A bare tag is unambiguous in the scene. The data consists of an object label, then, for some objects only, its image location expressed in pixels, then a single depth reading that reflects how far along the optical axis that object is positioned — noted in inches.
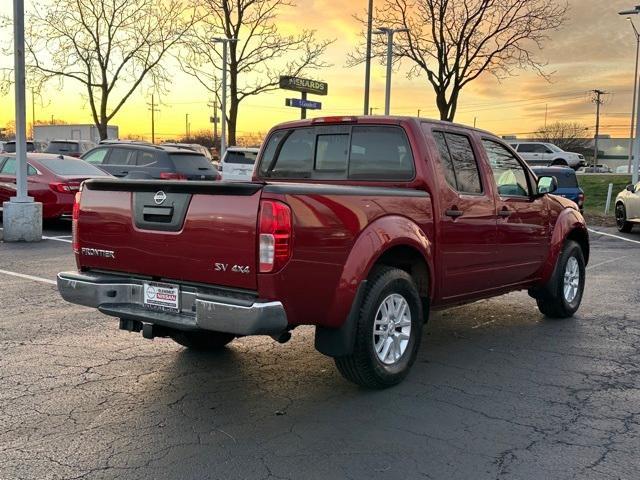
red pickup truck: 152.9
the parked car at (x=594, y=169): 1754.7
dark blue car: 687.1
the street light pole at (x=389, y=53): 1011.9
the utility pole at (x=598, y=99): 3544.8
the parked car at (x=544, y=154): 1504.7
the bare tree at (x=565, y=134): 3943.4
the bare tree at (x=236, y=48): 1318.9
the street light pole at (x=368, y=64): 1043.3
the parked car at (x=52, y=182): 513.0
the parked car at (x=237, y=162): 910.4
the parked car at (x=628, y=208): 634.5
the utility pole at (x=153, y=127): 3472.0
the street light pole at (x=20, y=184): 460.4
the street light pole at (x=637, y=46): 1085.2
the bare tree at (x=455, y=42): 1055.6
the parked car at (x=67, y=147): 1184.9
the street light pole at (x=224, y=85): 1243.8
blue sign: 1083.9
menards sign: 1102.4
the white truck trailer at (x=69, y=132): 2206.4
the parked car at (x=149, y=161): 602.2
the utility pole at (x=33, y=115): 3302.2
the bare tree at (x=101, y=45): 1293.1
